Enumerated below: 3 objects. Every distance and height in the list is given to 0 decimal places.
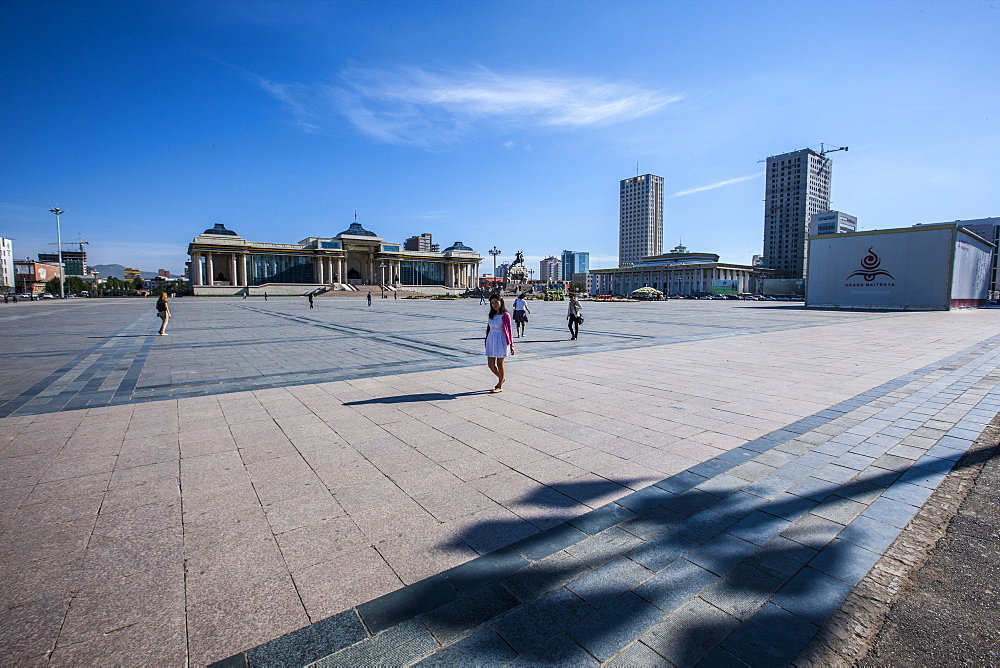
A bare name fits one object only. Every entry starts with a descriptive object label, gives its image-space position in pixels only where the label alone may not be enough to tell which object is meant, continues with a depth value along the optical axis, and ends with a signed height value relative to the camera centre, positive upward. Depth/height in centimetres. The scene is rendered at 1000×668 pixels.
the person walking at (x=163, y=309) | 1620 -51
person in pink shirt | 713 -71
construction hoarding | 3056 +179
